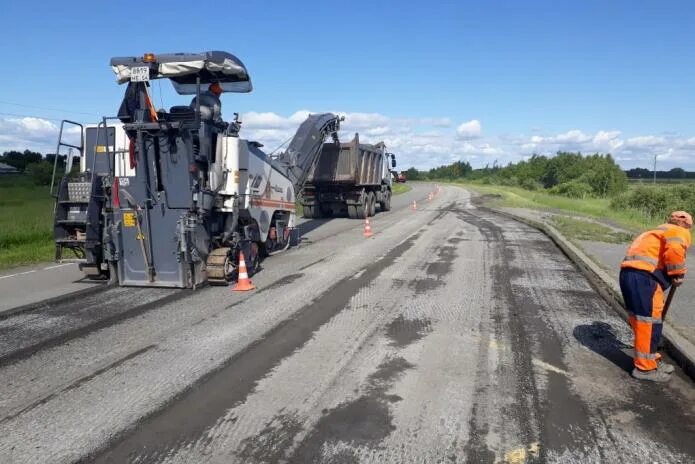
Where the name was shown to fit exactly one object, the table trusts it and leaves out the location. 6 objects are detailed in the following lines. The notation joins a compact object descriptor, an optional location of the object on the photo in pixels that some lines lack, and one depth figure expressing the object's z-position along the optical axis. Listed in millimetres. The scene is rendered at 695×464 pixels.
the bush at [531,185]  78469
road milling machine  8680
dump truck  22297
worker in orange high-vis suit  4996
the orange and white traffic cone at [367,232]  16666
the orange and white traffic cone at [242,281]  8656
